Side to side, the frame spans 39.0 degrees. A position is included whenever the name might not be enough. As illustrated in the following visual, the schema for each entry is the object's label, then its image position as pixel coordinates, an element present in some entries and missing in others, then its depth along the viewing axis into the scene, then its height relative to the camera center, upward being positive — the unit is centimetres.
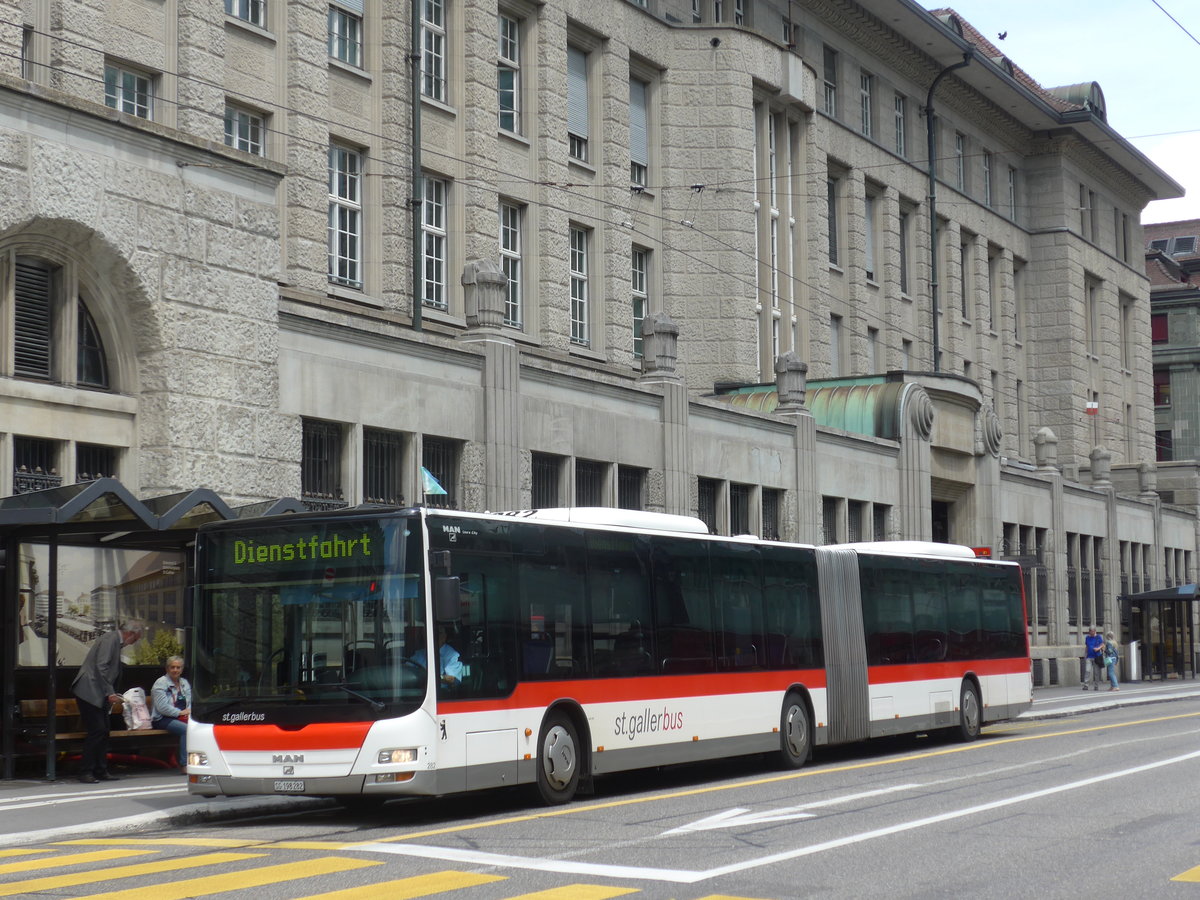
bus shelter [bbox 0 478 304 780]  1667 +33
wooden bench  1839 -134
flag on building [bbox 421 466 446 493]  2076 +148
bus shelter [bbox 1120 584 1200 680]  5750 -142
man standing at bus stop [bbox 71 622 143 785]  1750 -90
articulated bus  1412 -47
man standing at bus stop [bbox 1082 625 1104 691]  4731 -172
